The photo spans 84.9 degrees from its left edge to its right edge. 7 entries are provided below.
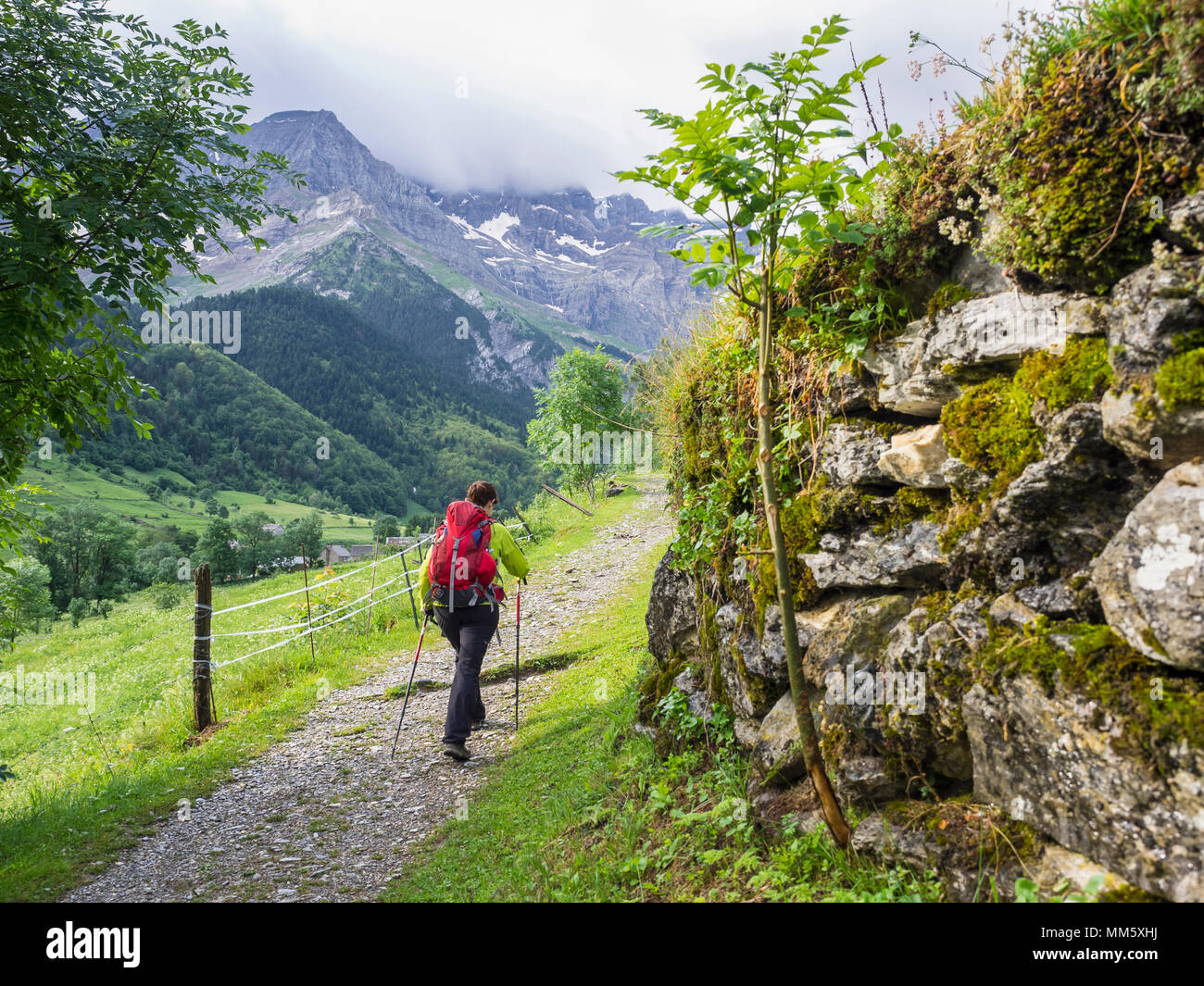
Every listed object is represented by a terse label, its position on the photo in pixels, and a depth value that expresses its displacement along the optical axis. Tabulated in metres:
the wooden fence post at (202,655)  10.73
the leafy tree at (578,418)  36.97
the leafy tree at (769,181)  3.31
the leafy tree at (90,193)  5.88
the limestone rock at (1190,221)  2.62
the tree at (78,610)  47.88
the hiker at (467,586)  8.31
